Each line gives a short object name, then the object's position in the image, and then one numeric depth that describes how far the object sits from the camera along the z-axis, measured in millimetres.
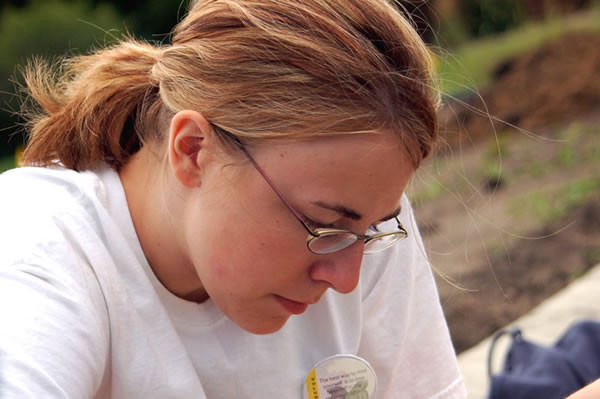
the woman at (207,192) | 1495
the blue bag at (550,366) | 1922
